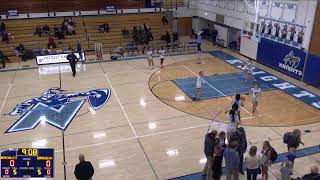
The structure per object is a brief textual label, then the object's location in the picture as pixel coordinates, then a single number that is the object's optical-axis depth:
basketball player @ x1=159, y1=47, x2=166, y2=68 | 19.88
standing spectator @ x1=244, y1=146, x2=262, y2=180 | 8.00
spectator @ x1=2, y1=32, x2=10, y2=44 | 23.12
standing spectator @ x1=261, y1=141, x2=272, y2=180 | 8.33
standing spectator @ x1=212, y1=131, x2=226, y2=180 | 8.38
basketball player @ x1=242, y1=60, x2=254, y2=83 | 17.27
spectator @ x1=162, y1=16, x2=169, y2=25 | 27.45
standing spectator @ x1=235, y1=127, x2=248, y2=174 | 8.52
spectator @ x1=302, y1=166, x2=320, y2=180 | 7.26
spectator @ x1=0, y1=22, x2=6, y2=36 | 23.49
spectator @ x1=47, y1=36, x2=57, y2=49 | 23.28
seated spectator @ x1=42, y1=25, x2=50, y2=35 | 24.70
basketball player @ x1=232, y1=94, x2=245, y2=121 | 11.19
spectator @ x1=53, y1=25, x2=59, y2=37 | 24.61
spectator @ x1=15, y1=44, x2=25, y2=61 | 22.31
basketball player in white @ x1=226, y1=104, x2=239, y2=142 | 10.24
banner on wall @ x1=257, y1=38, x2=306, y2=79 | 17.95
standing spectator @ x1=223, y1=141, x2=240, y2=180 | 7.88
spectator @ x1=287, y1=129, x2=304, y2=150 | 8.98
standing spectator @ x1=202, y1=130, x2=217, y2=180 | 8.40
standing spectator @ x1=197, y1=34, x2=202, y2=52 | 23.50
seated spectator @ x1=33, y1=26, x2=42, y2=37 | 24.49
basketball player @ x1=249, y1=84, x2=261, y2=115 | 13.03
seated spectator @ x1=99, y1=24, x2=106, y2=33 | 25.84
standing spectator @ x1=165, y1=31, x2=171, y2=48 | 25.28
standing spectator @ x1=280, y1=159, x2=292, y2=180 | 8.24
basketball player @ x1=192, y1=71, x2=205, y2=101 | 14.85
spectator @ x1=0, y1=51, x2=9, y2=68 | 21.06
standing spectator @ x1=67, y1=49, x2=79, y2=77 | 18.70
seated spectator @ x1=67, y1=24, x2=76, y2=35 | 25.09
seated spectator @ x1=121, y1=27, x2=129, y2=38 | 25.62
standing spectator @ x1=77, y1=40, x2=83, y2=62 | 21.29
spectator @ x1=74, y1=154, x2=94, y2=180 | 7.52
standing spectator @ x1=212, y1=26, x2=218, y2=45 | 27.01
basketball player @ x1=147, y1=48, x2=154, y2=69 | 20.41
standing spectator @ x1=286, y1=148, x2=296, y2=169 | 8.42
